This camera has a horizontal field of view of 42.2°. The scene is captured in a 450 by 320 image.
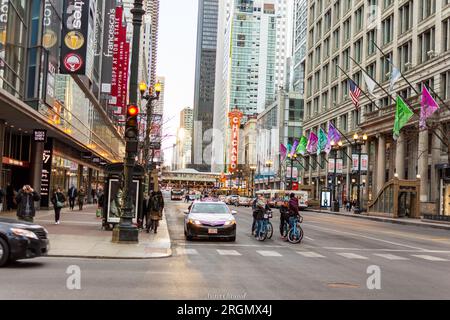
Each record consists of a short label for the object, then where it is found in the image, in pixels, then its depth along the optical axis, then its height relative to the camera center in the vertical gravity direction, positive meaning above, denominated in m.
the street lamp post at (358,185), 60.38 +1.01
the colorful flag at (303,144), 76.56 +6.42
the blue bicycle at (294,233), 22.27 -1.53
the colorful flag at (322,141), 67.30 +6.17
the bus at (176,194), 109.62 -0.94
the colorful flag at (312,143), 71.31 +6.21
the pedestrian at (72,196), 42.44 -0.75
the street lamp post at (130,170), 18.86 +0.57
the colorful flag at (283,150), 84.19 +6.15
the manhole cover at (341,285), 11.33 -1.78
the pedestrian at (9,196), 36.41 -0.80
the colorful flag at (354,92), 52.33 +9.25
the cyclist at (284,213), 22.66 -0.80
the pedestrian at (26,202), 20.47 -0.63
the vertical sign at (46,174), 40.12 +0.75
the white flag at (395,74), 43.16 +9.03
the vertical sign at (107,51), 61.33 +14.47
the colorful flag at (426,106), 39.32 +6.21
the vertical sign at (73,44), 37.44 +9.07
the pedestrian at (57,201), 26.17 -0.70
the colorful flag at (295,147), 82.57 +6.63
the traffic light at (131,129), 18.72 +1.88
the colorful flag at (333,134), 61.00 +6.33
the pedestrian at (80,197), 42.61 -0.82
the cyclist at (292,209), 22.03 -0.61
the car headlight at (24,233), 12.15 -1.03
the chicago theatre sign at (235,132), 187.25 +19.54
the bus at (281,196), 71.44 -0.51
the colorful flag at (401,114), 43.88 +6.29
